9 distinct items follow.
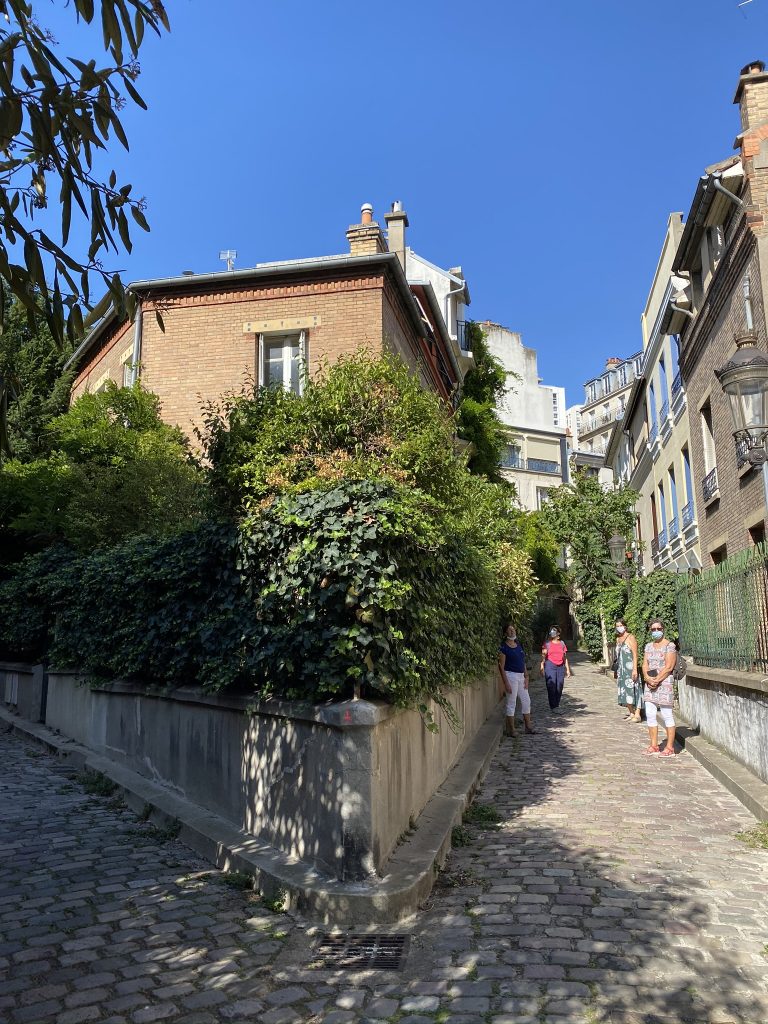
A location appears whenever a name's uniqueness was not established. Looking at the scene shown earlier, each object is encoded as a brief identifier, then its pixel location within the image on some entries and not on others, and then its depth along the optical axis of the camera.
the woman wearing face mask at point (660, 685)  11.12
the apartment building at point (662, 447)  21.67
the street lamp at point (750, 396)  7.03
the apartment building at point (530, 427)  53.12
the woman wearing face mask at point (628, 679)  14.90
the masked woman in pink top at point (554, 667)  16.72
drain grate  4.36
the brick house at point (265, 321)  16.03
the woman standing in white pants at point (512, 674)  13.09
